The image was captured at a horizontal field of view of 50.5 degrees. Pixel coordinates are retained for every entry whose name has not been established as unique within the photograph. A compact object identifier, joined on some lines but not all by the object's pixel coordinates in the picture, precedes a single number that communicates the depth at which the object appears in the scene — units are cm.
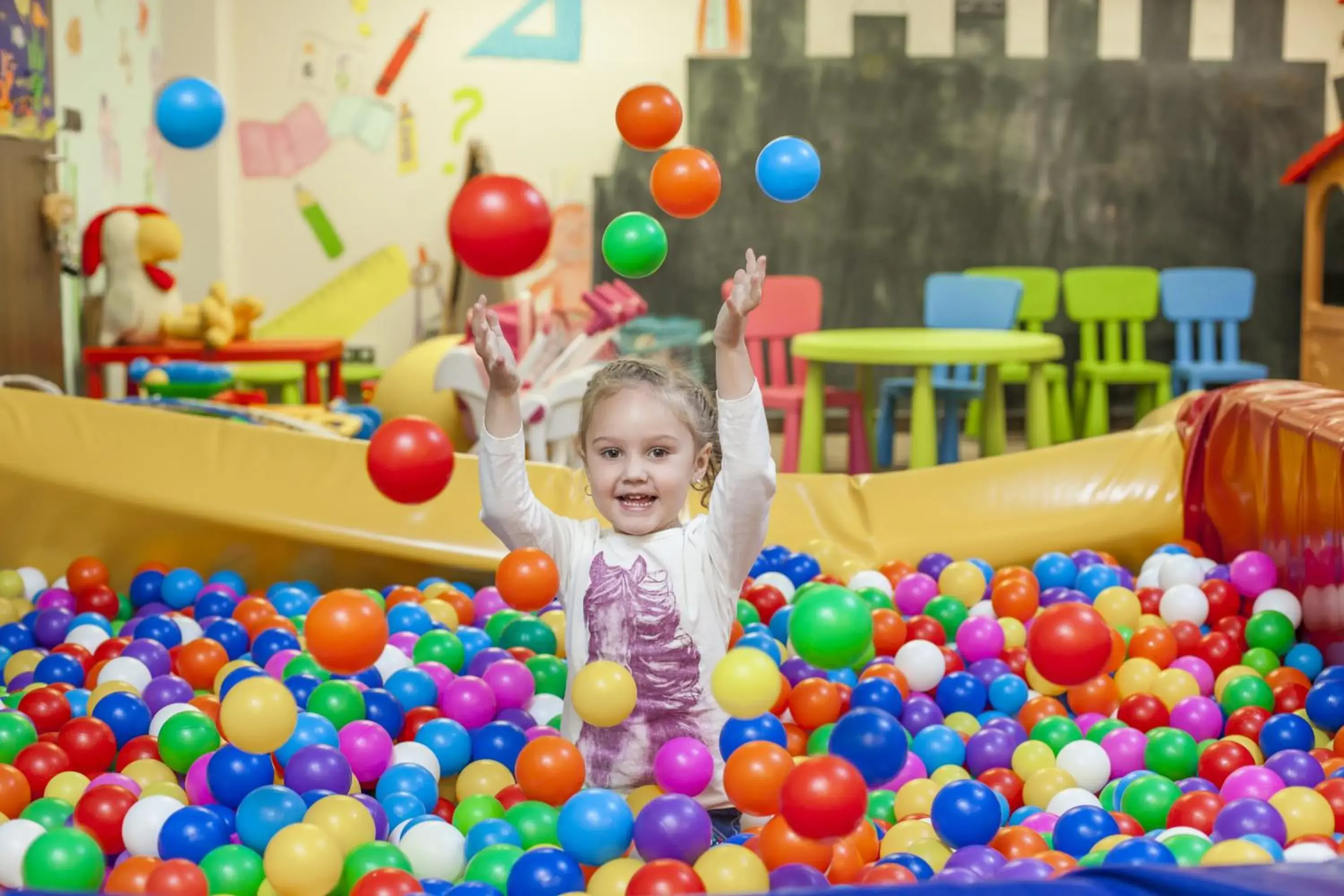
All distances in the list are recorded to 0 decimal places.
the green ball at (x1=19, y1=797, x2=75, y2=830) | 143
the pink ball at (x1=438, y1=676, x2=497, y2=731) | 175
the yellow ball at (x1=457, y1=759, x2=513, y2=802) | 159
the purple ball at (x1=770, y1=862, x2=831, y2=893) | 120
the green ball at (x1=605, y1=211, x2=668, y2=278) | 162
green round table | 370
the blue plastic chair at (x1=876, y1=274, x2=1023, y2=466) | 436
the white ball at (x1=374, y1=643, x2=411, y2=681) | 190
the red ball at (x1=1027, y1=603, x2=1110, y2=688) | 133
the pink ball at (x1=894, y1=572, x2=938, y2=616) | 220
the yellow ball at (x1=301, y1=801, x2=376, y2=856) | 133
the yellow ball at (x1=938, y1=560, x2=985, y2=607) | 221
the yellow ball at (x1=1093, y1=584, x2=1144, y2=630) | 211
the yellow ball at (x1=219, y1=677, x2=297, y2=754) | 131
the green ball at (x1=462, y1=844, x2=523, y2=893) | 128
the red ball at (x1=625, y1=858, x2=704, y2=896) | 116
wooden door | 349
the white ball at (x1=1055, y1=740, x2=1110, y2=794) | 162
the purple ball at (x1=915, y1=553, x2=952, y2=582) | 235
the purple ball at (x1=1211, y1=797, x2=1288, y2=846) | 133
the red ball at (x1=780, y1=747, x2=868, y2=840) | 110
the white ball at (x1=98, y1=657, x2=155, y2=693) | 186
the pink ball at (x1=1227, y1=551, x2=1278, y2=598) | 210
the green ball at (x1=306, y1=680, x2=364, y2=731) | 165
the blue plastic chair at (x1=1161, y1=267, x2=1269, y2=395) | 511
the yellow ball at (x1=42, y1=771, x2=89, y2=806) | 151
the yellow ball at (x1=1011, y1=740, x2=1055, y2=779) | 164
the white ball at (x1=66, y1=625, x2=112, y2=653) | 204
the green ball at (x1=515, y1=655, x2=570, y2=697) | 188
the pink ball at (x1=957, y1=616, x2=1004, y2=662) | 199
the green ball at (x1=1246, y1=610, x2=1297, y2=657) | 197
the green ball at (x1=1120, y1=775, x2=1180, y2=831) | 148
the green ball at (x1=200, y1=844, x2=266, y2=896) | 127
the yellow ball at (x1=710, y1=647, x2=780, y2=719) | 125
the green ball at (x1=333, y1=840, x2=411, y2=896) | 128
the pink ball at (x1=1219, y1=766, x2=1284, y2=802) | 149
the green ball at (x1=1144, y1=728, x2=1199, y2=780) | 163
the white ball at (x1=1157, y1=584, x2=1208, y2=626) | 208
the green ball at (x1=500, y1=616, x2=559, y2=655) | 201
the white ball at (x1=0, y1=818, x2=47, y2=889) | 132
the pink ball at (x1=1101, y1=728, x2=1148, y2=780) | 168
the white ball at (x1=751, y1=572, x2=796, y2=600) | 220
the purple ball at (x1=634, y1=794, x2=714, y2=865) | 127
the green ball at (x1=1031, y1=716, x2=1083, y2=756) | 170
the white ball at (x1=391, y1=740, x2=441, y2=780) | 160
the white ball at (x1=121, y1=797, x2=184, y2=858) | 137
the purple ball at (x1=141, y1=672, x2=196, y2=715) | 178
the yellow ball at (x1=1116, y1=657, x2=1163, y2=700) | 188
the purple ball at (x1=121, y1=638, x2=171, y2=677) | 192
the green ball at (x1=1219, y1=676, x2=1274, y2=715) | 181
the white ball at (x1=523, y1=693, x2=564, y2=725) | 181
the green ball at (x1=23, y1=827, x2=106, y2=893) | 122
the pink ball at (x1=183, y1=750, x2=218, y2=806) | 150
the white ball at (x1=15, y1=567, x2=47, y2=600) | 233
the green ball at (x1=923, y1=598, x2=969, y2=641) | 211
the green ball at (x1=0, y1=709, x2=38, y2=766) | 159
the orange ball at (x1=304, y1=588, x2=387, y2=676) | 129
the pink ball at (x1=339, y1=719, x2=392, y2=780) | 157
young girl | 144
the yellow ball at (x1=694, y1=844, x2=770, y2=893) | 121
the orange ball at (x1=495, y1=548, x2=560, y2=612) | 145
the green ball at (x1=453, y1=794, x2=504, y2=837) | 147
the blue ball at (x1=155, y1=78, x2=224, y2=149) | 170
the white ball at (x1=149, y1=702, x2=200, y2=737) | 169
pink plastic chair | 430
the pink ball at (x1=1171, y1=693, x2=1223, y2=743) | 173
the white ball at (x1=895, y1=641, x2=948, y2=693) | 191
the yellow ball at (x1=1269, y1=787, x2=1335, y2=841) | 139
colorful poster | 345
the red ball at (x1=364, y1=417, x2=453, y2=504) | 144
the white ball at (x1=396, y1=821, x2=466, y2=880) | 136
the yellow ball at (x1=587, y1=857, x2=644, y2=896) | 124
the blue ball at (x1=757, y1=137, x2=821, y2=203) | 163
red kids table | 389
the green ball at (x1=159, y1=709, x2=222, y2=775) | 156
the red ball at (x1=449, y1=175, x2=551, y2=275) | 146
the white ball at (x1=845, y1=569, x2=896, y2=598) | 224
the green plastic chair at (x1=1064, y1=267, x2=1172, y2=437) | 516
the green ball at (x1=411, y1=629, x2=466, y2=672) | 193
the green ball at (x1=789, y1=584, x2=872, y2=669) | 121
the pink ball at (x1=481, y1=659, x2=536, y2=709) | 181
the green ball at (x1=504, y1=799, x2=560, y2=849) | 140
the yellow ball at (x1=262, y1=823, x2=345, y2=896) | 124
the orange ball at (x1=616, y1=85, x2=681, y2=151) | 168
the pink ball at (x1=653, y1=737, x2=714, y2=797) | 141
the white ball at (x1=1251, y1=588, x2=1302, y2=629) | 201
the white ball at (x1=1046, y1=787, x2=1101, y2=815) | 152
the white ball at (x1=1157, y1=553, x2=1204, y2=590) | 220
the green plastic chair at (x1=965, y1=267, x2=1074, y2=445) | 519
